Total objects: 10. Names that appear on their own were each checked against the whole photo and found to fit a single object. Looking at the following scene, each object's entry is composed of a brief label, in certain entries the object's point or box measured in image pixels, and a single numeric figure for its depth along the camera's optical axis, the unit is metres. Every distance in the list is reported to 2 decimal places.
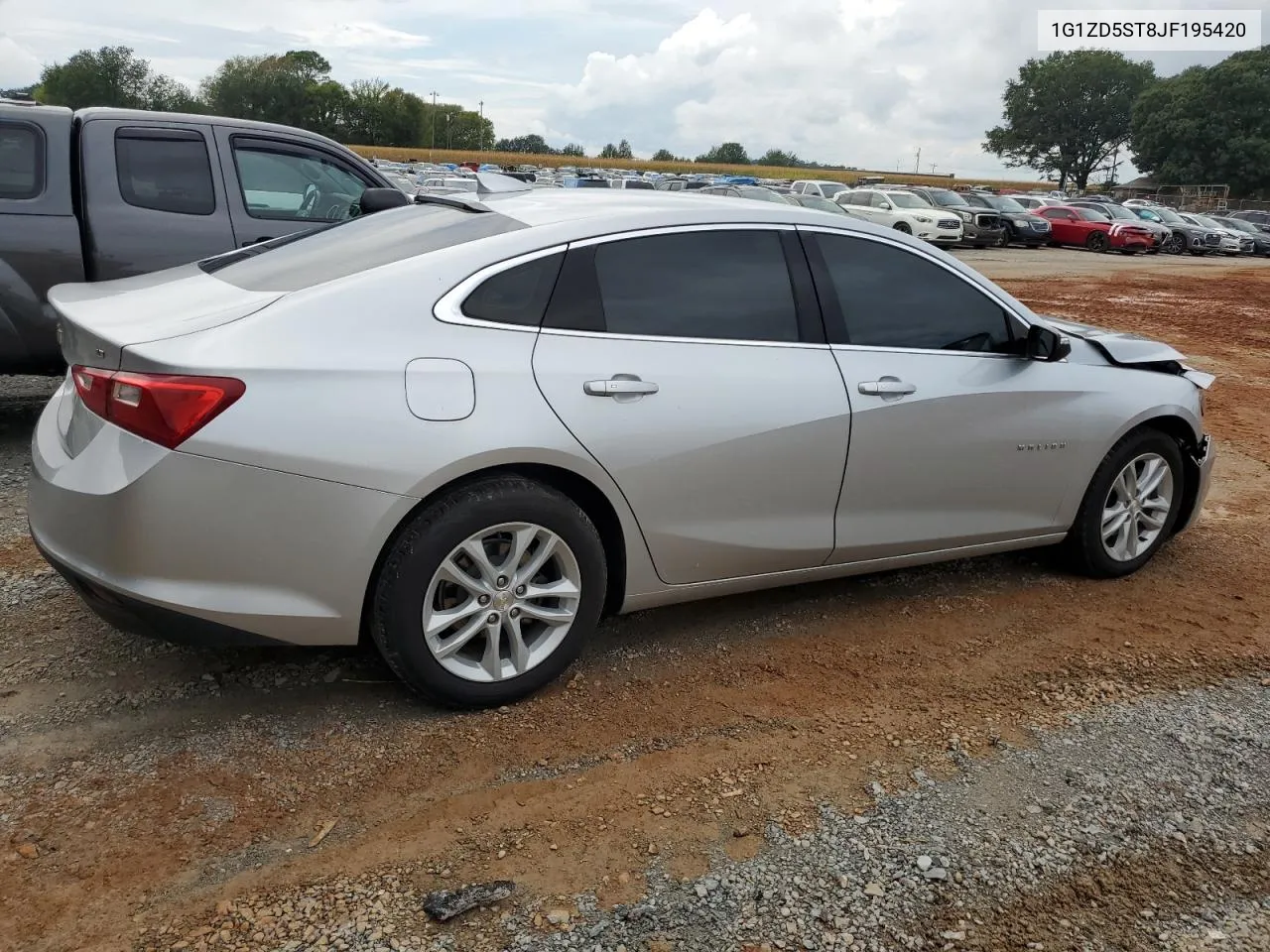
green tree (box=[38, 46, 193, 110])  84.12
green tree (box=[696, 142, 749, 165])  127.62
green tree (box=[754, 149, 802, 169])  132.25
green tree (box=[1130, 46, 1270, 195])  70.00
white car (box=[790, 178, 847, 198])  32.29
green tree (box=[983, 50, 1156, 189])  88.38
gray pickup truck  5.72
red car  32.19
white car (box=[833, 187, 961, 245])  26.84
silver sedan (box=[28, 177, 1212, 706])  2.86
